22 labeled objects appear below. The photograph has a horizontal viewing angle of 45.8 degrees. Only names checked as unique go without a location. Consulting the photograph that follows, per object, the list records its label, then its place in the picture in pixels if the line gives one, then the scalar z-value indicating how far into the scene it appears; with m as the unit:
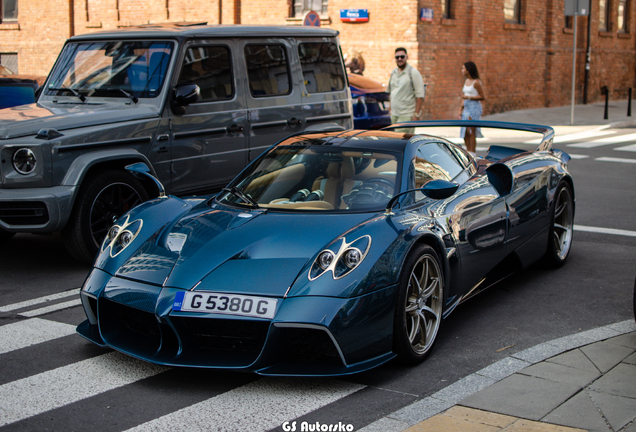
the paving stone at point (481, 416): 3.52
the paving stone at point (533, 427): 3.42
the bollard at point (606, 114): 23.69
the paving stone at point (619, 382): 3.90
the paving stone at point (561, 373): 4.05
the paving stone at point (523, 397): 3.67
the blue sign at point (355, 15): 21.67
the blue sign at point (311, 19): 16.69
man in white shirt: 12.21
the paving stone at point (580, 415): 3.48
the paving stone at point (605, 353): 4.32
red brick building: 21.66
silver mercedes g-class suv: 6.33
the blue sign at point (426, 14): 21.10
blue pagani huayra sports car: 3.85
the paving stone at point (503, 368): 4.16
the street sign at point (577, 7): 21.82
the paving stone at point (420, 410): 3.61
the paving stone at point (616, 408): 3.52
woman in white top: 13.73
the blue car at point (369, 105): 13.12
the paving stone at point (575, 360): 4.26
